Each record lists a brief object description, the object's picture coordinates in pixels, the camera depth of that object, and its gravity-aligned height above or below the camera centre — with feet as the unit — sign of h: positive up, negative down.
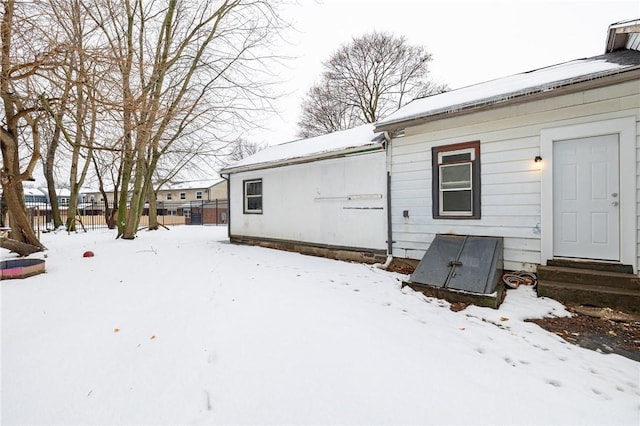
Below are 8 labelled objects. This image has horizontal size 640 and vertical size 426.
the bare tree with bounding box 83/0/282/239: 32.55 +18.09
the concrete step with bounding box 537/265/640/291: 12.71 -3.25
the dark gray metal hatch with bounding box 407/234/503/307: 13.89 -3.07
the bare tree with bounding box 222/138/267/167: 115.56 +25.50
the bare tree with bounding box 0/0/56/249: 15.16 +7.61
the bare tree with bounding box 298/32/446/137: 57.00 +26.04
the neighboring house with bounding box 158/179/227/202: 108.37 +7.84
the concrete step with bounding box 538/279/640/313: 12.11 -3.87
